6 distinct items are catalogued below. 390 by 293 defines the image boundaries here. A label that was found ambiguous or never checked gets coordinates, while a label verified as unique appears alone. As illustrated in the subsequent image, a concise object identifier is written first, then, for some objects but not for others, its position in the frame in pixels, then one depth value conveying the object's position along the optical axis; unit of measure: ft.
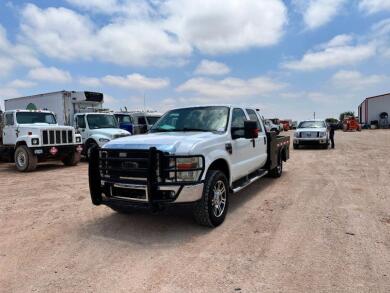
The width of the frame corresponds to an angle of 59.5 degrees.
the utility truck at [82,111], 46.73
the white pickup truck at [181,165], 15.37
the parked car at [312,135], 60.54
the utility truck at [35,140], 39.24
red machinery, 135.03
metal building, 171.94
